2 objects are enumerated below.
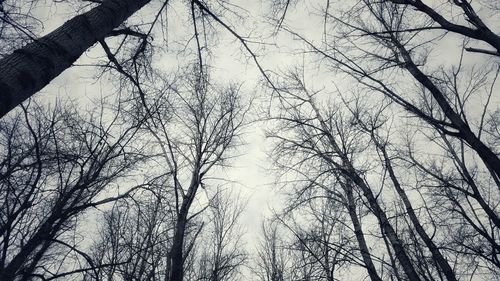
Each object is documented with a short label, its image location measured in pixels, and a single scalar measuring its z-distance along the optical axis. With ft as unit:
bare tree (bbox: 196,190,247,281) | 33.58
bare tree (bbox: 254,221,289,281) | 46.57
